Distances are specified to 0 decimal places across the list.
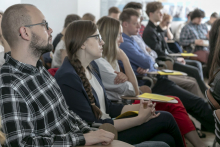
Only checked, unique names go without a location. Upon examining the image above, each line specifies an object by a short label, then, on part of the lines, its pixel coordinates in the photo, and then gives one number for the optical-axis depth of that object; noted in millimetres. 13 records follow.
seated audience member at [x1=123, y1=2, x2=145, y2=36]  4080
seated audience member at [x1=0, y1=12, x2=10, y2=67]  1592
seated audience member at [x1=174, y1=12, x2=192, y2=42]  7003
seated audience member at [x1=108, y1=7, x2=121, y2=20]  5166
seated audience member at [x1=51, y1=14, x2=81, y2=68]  2980
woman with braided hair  1528
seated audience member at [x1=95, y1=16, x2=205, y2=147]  2205
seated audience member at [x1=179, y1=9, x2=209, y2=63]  5395
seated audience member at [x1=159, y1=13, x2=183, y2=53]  5235
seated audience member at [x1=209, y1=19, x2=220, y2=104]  1674
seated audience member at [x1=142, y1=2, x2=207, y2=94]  3910
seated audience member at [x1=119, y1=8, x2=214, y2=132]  2684
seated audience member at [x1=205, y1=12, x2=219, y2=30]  6547
